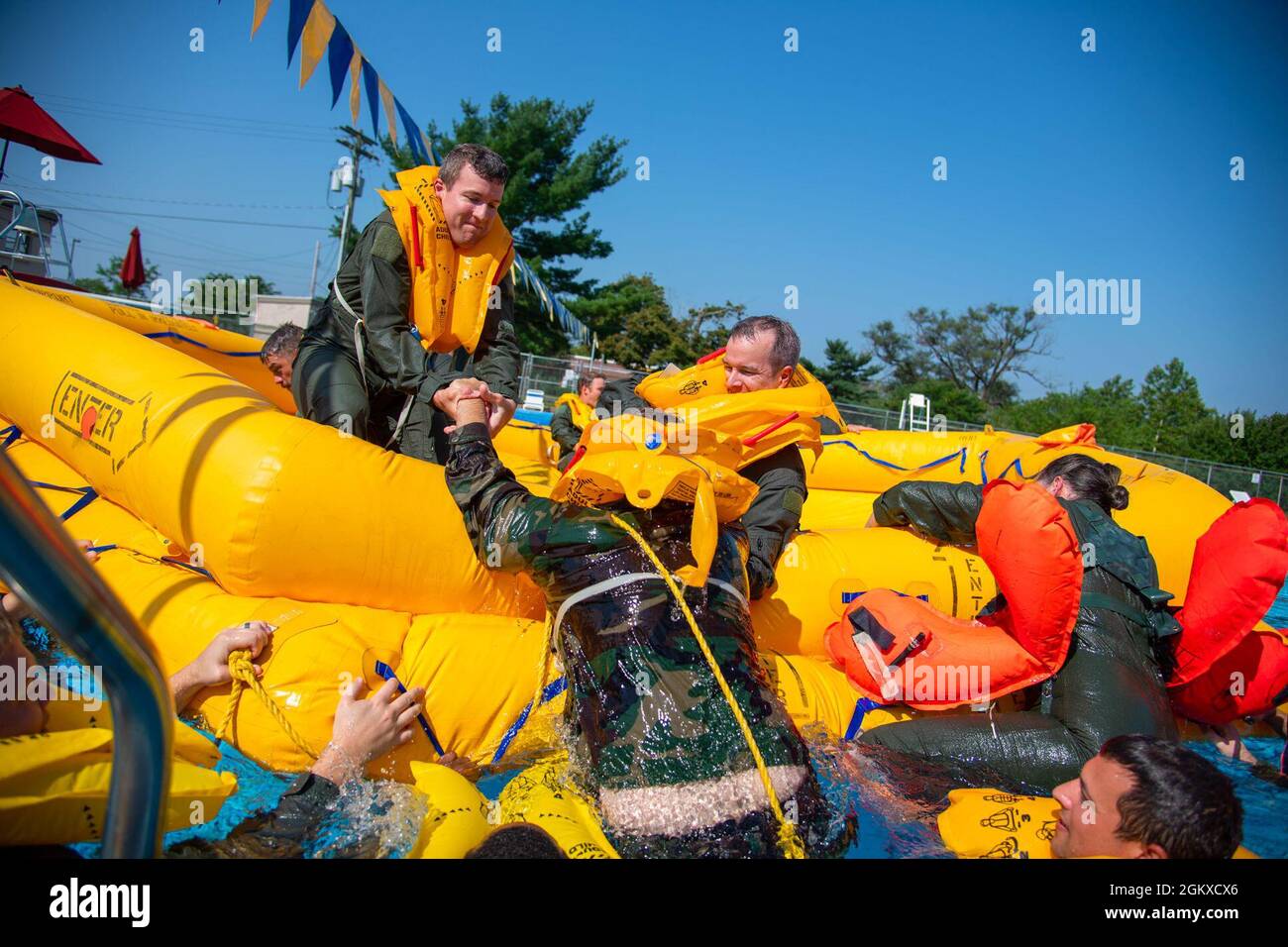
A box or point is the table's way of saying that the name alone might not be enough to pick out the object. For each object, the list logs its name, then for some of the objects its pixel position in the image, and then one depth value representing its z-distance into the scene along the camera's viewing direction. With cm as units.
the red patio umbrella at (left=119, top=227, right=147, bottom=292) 1198
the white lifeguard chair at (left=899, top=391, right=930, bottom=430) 1250
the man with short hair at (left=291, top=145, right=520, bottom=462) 303
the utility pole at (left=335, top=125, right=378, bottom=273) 2291
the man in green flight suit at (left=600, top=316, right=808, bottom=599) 292
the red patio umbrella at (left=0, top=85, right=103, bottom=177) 772
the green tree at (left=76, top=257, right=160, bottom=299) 4628
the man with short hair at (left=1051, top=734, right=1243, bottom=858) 156
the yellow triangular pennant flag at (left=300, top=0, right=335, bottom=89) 464
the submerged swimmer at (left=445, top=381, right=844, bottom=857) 170
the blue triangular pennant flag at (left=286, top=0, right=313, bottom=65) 436
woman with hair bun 242
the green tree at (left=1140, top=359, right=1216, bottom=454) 2270
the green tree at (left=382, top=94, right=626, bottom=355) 1883
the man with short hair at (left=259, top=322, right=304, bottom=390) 414
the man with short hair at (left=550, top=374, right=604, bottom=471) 436
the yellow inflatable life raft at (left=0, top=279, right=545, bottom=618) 224
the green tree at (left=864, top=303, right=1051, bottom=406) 3881
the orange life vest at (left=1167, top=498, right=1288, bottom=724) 254
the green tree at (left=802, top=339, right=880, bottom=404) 3231
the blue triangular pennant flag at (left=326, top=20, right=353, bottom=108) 504
